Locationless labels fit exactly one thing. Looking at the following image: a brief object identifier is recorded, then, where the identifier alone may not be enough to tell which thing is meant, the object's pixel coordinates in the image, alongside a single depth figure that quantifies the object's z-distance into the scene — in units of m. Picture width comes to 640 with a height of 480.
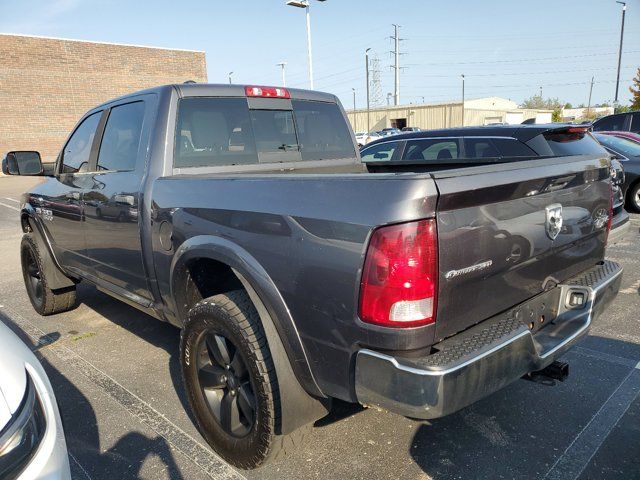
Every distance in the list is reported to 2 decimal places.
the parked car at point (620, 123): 13.41
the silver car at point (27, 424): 1.47
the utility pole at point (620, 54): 35.42
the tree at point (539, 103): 101.38
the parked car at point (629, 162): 9.28
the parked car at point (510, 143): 5.66
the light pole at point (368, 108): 56.60
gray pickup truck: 1.77
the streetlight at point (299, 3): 19.02
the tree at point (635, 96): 39.25
